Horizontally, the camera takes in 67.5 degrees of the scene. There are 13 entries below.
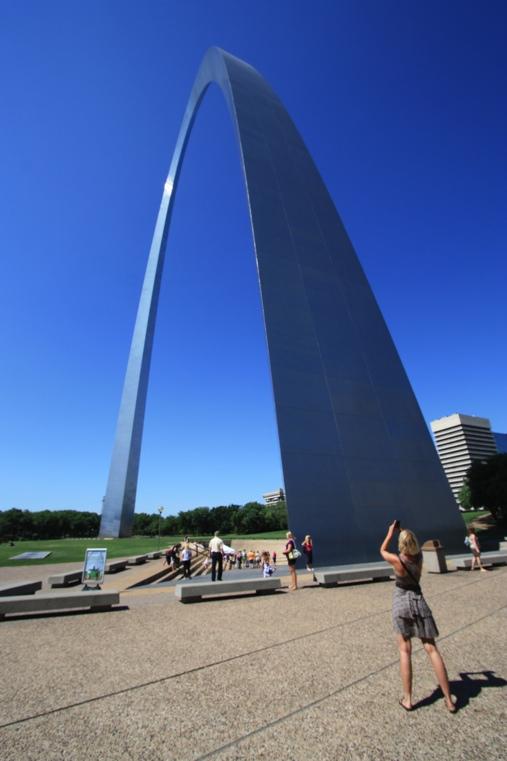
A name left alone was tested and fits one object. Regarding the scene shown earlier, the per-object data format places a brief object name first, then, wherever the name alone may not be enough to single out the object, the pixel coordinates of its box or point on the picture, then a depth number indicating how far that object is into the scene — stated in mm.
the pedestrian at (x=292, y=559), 9281
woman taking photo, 3057
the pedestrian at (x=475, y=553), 11594
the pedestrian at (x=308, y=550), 10984
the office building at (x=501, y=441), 164975
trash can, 11289
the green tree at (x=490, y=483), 39469
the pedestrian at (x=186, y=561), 13120
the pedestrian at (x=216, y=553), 10078
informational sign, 9984
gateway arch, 12180
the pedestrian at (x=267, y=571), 13042
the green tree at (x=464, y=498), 83625
